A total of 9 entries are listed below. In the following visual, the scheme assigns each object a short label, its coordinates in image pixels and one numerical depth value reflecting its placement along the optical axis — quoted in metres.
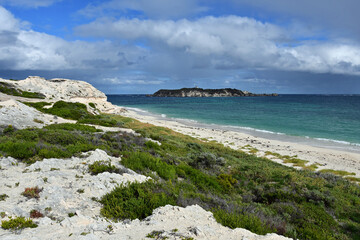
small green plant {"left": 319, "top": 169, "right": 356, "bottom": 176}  18.21
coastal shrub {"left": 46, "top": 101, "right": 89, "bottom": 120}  24.29
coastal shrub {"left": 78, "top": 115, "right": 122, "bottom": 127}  21.91
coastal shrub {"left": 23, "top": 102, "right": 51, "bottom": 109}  27.07
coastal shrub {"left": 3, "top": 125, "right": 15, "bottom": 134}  12.38
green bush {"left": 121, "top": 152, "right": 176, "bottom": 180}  8.77
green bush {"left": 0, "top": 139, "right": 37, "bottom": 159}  8.41
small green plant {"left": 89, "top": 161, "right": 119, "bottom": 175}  7.69
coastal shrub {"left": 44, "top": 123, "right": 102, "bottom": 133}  15.21
